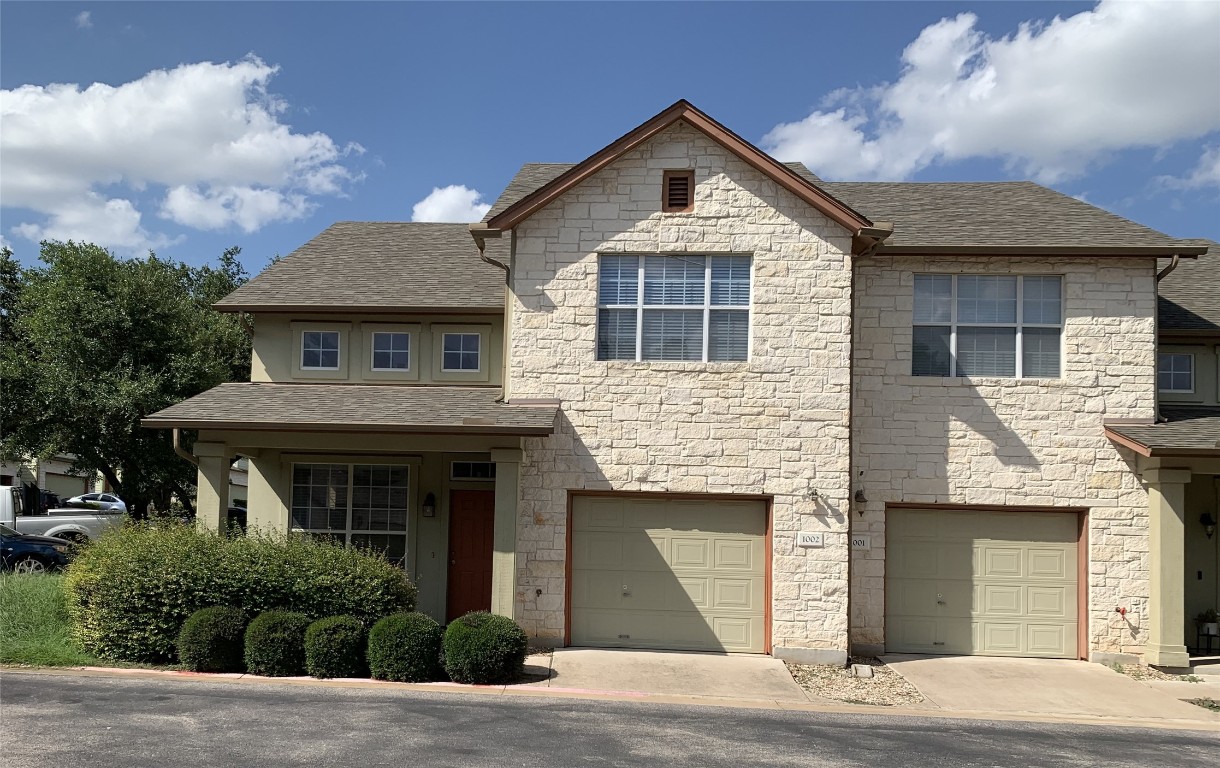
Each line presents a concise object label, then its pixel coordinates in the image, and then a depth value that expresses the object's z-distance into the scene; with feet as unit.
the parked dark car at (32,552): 64.69
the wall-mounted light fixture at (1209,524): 48.91
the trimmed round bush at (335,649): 36.52
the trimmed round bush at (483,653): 36.29
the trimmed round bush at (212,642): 36.86
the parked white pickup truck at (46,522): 78.54
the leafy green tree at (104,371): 72.59
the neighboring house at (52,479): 144.15
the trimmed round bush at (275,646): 36.73
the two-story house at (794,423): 43.78
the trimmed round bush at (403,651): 36.35
